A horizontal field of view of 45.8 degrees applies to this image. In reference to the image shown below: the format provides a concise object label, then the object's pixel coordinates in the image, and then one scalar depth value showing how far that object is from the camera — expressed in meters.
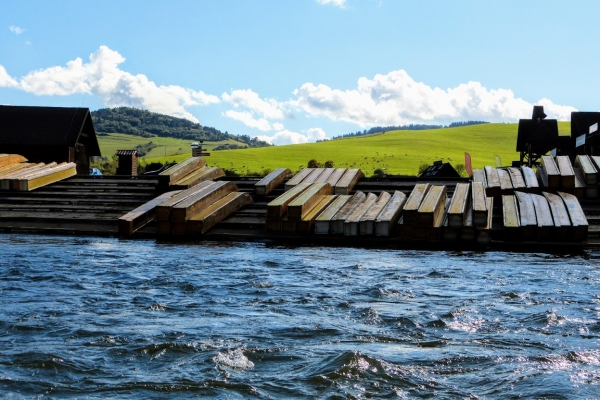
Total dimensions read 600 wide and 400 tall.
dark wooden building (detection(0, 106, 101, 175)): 29.48
